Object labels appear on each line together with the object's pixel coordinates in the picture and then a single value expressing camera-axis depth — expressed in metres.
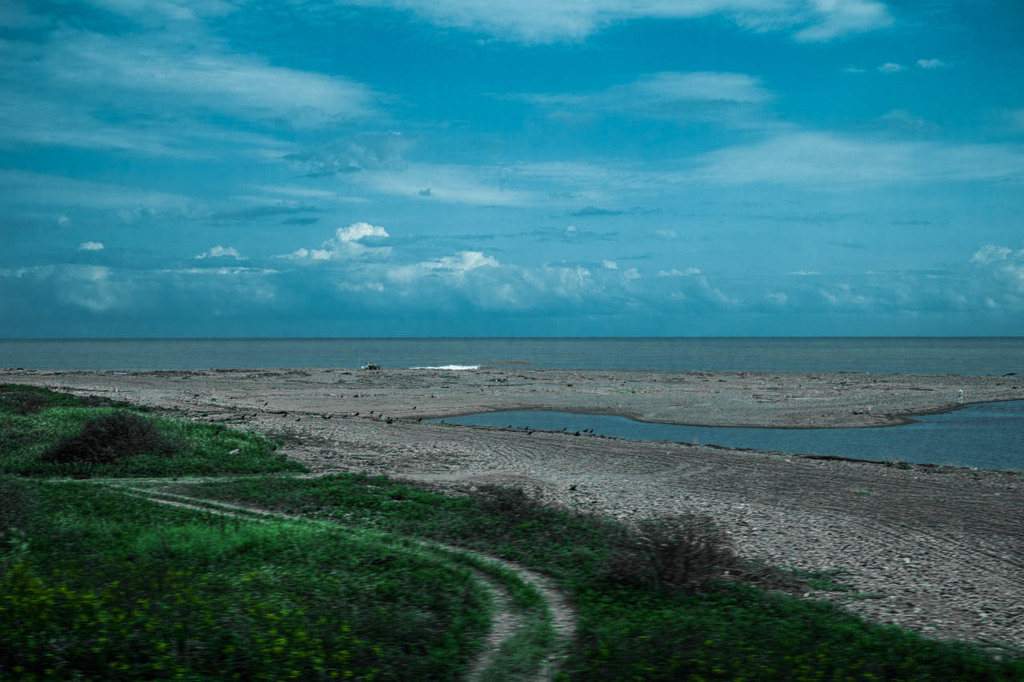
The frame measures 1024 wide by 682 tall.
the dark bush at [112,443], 21.25
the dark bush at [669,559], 11.23
